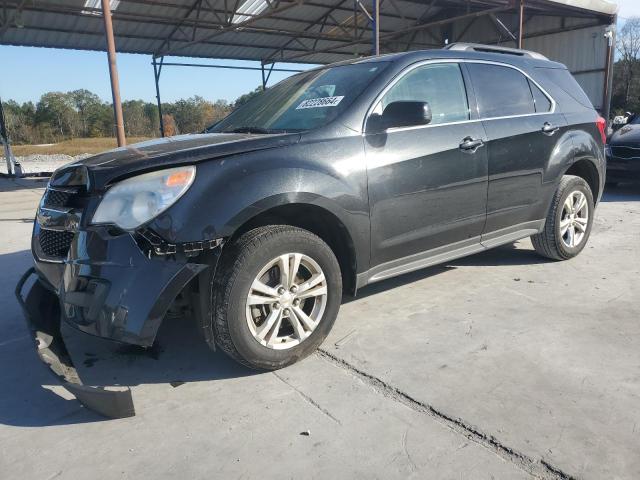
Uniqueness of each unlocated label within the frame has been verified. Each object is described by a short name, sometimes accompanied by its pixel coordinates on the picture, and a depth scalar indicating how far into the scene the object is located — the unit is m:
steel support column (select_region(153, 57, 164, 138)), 16.64
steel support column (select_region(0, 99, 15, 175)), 14.66
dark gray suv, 2.43
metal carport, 13.30
